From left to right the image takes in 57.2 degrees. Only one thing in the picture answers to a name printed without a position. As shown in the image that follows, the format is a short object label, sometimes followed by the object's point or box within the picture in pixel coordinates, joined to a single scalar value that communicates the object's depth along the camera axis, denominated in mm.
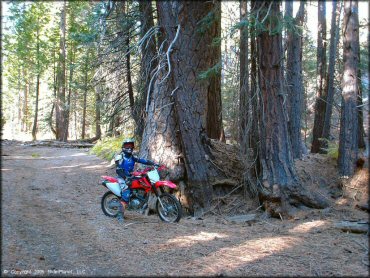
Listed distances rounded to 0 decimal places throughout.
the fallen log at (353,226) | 6130
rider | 7941
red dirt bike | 7625
